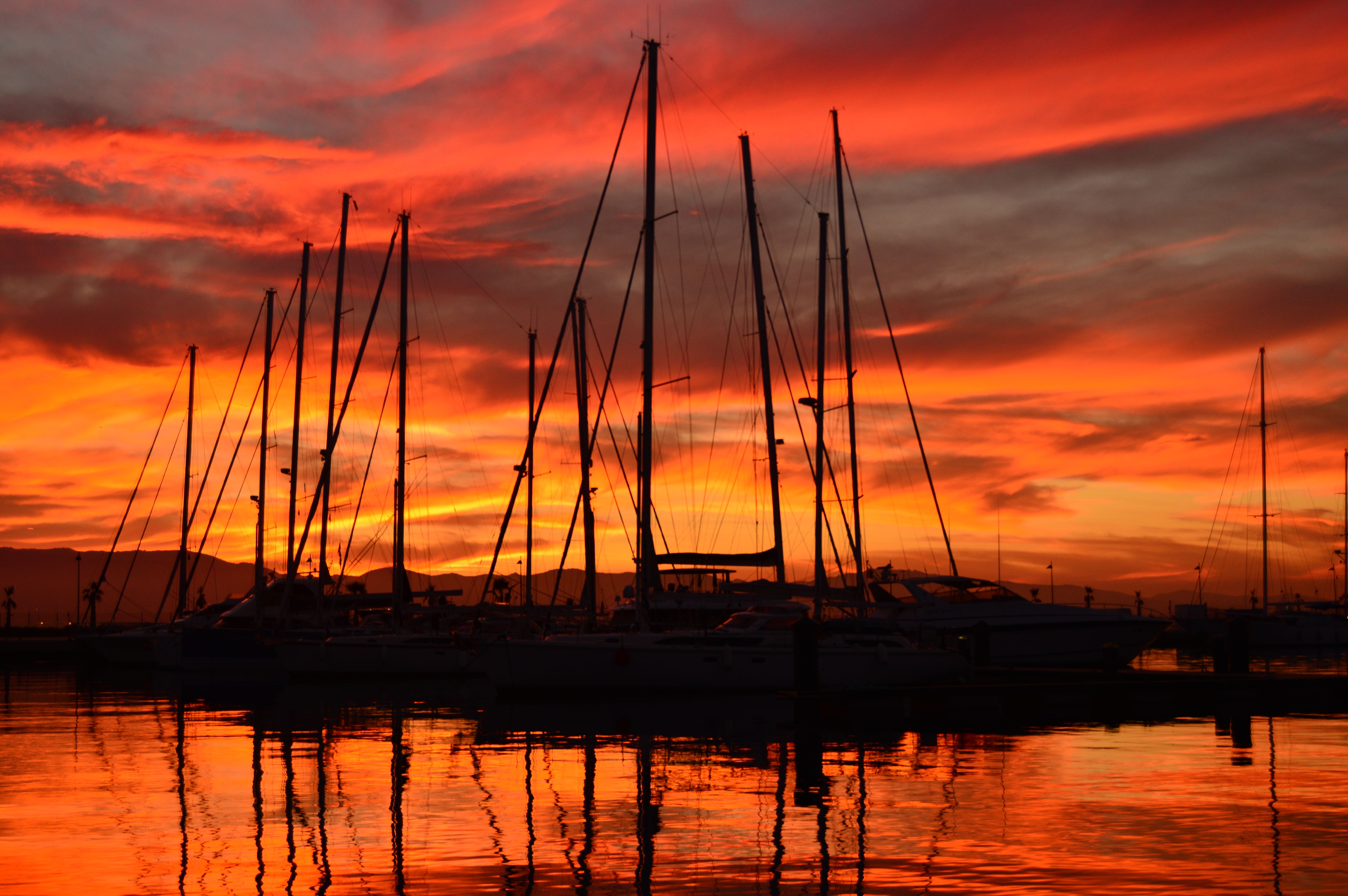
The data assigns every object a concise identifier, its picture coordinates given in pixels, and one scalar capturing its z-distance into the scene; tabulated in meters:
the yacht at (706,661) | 33.81
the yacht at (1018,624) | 47.59
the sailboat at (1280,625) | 92.88
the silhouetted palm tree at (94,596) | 80.83
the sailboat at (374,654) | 46.38
